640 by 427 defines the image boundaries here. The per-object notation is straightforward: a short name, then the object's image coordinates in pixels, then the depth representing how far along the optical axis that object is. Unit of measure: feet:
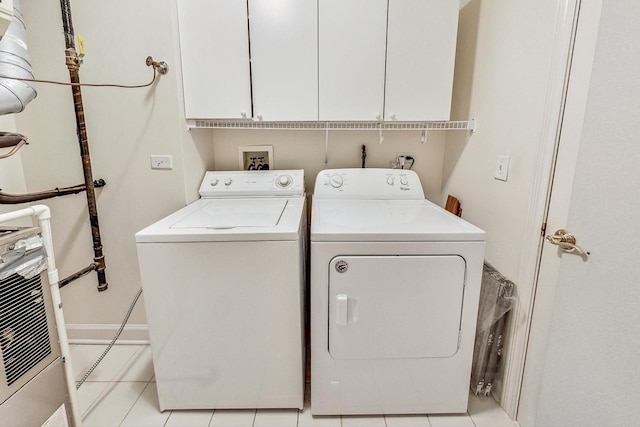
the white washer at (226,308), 4.36
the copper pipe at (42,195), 4.51
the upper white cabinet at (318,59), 5.65
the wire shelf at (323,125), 6.27
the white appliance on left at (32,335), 3.40
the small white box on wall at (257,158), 7.42
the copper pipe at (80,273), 5.56
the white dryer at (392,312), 4.35
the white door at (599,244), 2.90
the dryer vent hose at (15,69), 4.42
